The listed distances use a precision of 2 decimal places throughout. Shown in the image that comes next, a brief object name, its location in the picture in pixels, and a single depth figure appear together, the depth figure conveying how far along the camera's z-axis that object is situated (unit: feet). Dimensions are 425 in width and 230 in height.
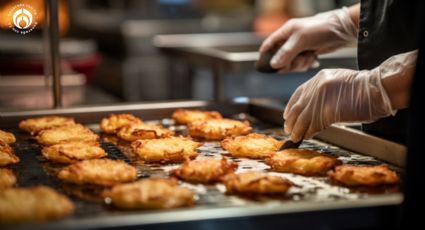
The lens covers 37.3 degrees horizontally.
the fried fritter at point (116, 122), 8.63
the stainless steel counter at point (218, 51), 13.62
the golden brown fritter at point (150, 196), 5.33
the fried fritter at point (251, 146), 7.50
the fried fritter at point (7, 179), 5.93
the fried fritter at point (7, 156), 6.88
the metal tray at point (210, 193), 4.66
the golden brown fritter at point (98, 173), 6.21
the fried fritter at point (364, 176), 6.18
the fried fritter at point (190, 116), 9.24
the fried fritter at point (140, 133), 8.22
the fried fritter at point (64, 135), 7.95
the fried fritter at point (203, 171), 6.34
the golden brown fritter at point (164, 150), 7.25
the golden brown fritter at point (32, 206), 4.84
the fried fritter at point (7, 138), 7.80
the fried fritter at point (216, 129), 8.49
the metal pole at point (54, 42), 9.07
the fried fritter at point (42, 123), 8.54
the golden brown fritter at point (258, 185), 5.83
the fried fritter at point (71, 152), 7.07
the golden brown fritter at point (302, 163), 6.70
